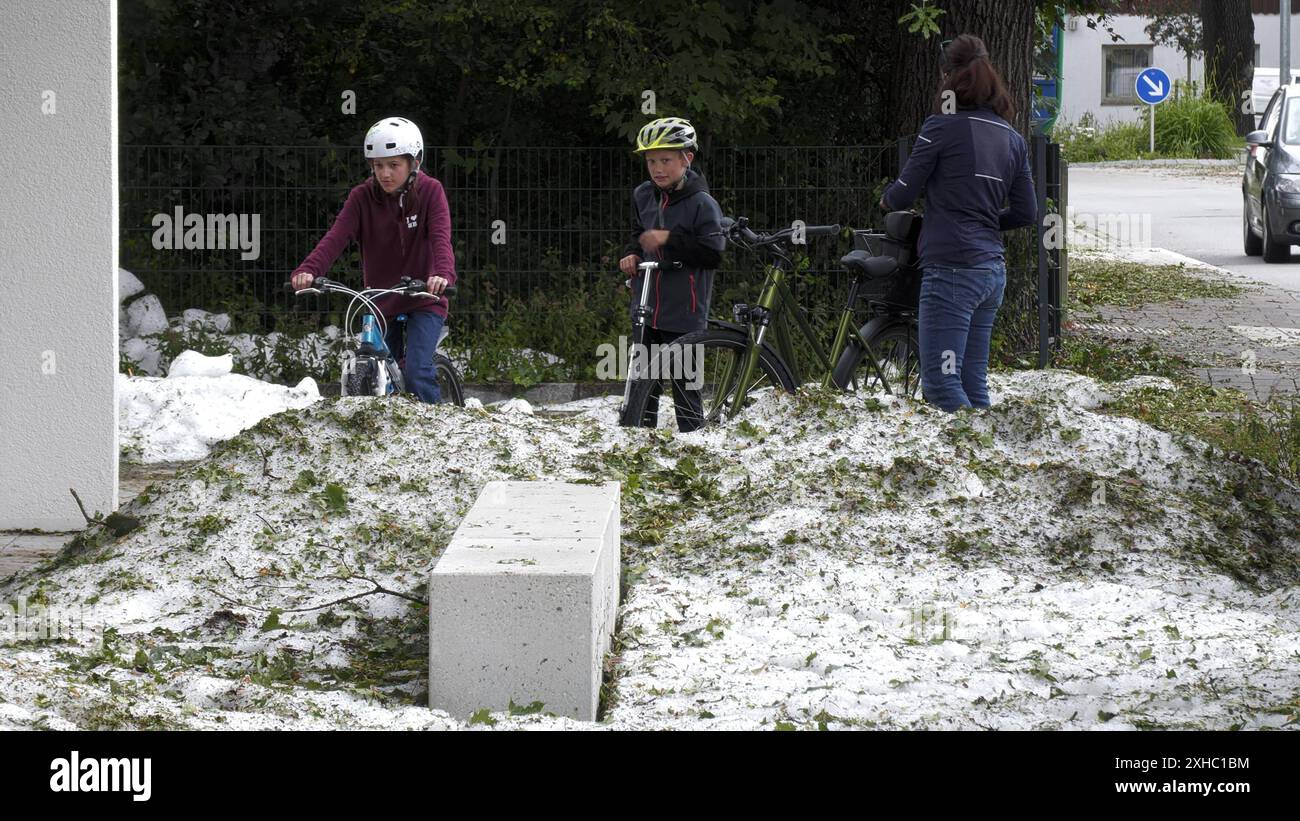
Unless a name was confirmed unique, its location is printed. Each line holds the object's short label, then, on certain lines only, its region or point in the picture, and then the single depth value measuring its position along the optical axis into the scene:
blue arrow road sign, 71.29
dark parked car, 37.56
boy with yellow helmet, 16.75
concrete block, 10.00
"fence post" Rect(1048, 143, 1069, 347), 25.73
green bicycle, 16.61
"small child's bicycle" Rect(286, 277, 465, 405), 16.05
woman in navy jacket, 15.45
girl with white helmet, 16.47
